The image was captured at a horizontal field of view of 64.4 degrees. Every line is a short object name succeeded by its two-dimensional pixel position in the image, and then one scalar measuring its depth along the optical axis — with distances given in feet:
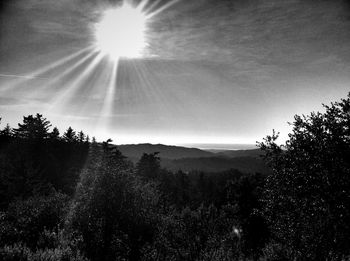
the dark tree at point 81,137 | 304.63
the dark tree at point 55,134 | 269.85
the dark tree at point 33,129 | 237.86
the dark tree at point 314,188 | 44.50
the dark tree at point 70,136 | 288.04
